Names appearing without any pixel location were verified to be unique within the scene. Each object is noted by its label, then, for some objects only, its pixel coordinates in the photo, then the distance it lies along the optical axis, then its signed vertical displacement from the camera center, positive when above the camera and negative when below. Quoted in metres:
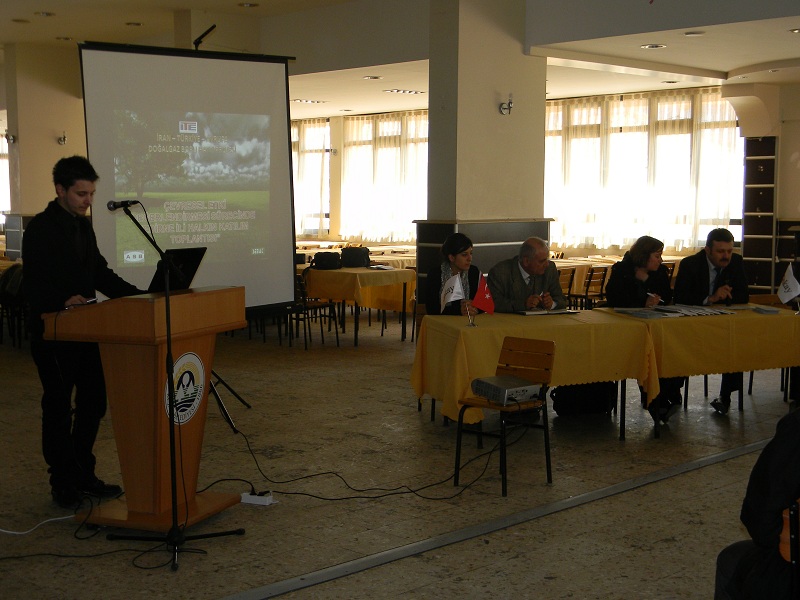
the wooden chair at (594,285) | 10.99 -0.87
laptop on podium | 4.25 -0.26
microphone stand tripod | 3.57 -1.04
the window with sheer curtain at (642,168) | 13.47 +0.72
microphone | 3.67 +0.05
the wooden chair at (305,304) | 9.39 -0.95
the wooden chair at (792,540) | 2.30 -0.84
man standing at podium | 4.17 -0.53
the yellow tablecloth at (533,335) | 5.29 -0.83
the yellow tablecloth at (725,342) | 5.77 -0.85
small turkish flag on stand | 5.73 -0.54
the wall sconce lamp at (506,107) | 9.69 +1.15
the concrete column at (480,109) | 9.24 +1.11
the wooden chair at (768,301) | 7.12 -0.71
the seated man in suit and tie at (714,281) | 6.54 -0.50
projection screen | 5.85 +0.39
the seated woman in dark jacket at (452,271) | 6.44 -0.41
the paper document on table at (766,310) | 6.23 -0.67
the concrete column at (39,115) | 13.75 +1.55
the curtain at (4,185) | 23.58 +0.79
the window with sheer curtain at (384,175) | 17.00 +0.76
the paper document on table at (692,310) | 5.94 -0.65
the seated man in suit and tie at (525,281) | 6.10 -0.46
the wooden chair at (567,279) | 11.08 -0.80
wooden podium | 3.69 -0.71
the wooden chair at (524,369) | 4.65 -0.84
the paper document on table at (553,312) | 6.02 -0.66
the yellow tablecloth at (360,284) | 9.70 -0.76
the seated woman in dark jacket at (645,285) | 6.28 -0.51
